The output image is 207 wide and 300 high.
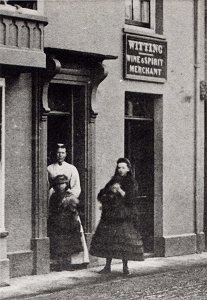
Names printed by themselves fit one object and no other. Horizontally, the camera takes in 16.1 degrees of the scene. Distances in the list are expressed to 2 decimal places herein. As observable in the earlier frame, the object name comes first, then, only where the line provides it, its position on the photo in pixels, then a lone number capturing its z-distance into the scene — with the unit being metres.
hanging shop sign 13.28
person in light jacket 12.02
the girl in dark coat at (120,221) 11.69
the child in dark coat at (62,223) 11.95
